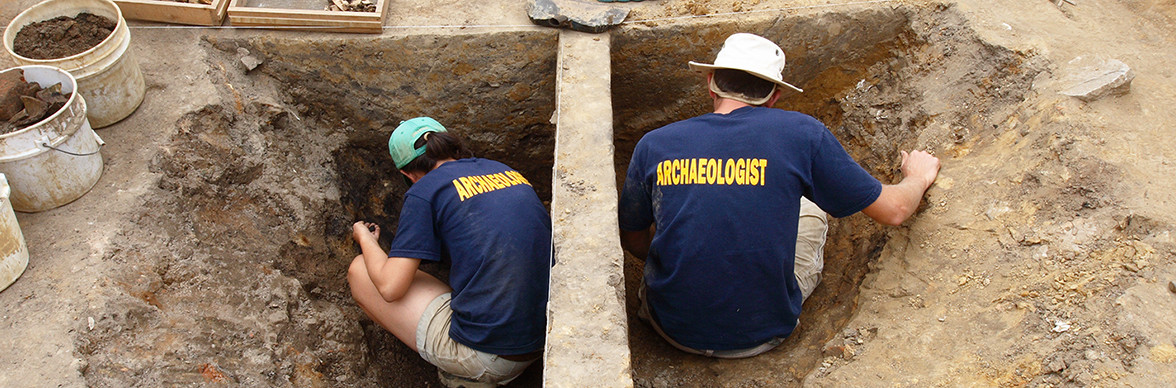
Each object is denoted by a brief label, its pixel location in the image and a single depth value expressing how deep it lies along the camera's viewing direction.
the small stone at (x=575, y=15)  3.54
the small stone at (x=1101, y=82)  2.78
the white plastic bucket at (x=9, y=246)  2.41
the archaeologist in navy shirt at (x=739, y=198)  2.34
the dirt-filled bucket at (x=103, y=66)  2.92
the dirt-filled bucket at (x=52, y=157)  2.58
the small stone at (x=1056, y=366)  2.06
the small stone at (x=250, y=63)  3.50
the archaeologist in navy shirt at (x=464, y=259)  2.62
